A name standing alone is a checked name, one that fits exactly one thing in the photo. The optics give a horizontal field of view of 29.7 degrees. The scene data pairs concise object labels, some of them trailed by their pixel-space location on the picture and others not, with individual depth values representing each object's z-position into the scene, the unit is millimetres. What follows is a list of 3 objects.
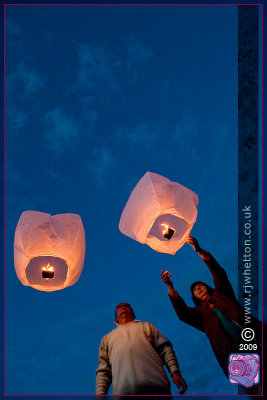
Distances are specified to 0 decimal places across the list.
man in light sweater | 4750
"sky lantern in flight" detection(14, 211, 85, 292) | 5914
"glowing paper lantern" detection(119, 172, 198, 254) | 5855
